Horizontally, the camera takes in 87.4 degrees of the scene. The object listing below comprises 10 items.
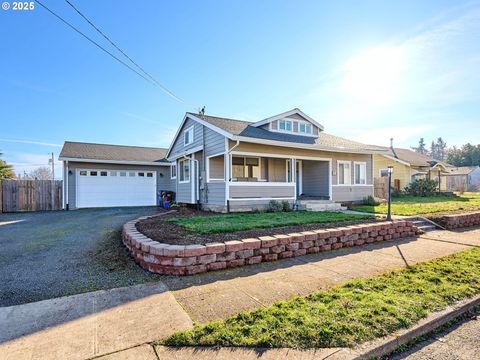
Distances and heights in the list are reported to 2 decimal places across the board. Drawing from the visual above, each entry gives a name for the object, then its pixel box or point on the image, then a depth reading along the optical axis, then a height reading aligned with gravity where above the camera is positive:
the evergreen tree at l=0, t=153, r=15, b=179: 20.34 +0.82
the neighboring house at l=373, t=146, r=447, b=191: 22.47 +1.02
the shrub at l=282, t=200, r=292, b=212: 11.07 -1.24
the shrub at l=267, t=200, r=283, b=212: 10.82 -1.22
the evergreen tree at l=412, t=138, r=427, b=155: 91.41 +11.00
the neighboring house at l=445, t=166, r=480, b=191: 28.75 -0.40
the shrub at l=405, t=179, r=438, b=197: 19.83 -0.87
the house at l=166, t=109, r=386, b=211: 10.55 +0.81
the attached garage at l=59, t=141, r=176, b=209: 14.41 +0.20
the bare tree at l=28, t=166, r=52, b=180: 42.38 +1.18
